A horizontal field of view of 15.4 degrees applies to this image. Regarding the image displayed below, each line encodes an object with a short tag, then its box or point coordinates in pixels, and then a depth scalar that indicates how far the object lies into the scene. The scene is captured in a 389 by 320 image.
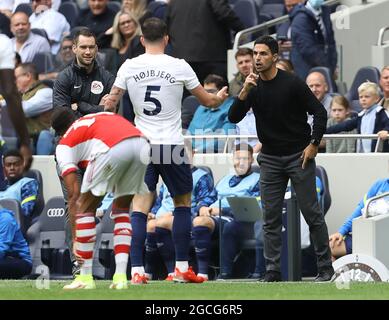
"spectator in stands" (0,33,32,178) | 10.25
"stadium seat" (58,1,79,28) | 22.11
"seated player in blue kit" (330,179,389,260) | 14.70
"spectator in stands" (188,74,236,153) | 16.31
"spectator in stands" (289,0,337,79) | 18.06
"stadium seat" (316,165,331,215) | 15.62
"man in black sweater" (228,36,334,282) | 13.04
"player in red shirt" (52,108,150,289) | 11.22
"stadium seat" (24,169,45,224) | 16.72
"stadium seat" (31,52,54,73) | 20.52
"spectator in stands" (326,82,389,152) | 15.96
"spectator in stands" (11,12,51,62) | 20.73
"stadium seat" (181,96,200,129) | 17.36
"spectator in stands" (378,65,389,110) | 16.06
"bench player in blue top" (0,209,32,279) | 15.13
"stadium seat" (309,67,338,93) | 17.70
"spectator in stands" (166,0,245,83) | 18.66
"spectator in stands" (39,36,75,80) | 19.91
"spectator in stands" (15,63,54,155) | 17.70
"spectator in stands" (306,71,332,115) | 17.00
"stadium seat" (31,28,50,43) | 21.08
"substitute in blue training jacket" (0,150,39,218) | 16.59
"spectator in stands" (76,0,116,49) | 20.50
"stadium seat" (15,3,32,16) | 22.34
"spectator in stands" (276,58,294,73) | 16.48
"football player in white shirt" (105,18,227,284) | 12.37
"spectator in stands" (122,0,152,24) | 19.58
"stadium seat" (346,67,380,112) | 17.75
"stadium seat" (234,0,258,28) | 20.38
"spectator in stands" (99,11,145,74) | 19.14
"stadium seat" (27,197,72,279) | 16.19
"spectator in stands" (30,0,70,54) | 21.42
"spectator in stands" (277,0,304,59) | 18.75
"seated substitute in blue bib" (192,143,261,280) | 14.70
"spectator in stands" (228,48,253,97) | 17.17
